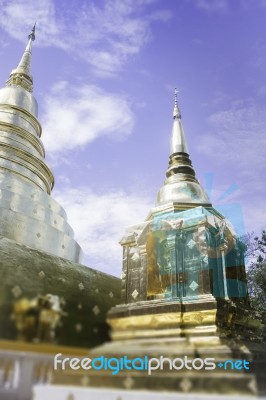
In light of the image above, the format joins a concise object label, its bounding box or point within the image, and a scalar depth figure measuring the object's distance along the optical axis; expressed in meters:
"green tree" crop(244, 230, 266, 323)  10.33
